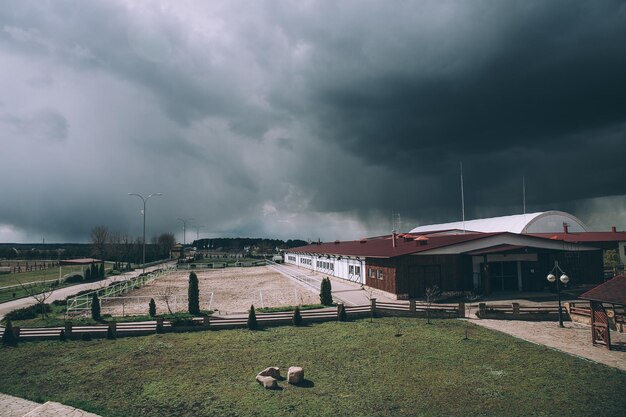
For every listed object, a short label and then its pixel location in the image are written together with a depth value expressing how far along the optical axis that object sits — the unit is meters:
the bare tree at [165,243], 143.52
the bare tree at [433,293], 33.78
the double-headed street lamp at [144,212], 59.87
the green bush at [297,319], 26.36
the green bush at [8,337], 23.17
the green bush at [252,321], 25.33
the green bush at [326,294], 32.31
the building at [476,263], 35.84
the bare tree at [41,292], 30.34
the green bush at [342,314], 27.25
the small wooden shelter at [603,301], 19.89
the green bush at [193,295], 30.19
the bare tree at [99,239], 99.09
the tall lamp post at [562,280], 22.86
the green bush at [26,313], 29.75
